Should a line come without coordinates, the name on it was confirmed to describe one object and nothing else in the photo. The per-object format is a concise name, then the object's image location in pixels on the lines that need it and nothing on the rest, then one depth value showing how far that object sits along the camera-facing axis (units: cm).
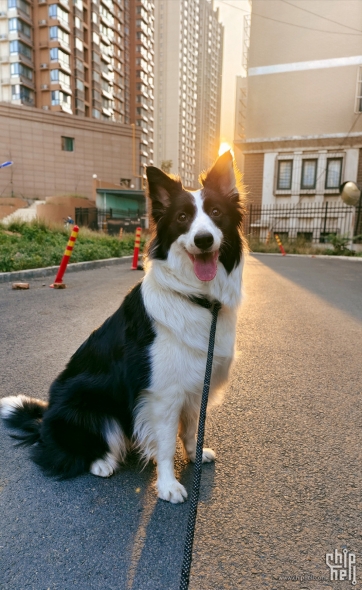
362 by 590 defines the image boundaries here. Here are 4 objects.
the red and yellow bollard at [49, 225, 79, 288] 762
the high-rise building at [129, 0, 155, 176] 8012
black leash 126
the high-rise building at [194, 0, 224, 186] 13400
